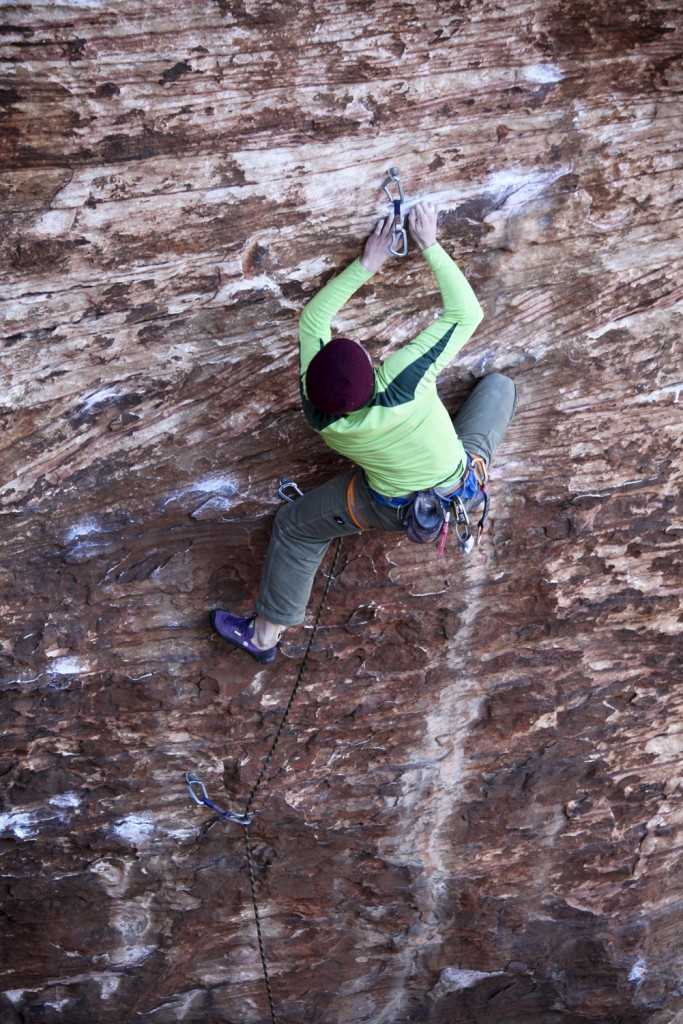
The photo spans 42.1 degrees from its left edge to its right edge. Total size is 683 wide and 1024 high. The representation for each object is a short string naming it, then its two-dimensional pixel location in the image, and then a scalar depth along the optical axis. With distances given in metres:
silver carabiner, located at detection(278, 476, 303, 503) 5.42
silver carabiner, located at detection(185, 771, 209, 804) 6.14
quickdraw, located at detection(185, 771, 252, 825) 6.15
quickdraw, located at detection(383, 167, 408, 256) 4.76
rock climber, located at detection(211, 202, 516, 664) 4.05
